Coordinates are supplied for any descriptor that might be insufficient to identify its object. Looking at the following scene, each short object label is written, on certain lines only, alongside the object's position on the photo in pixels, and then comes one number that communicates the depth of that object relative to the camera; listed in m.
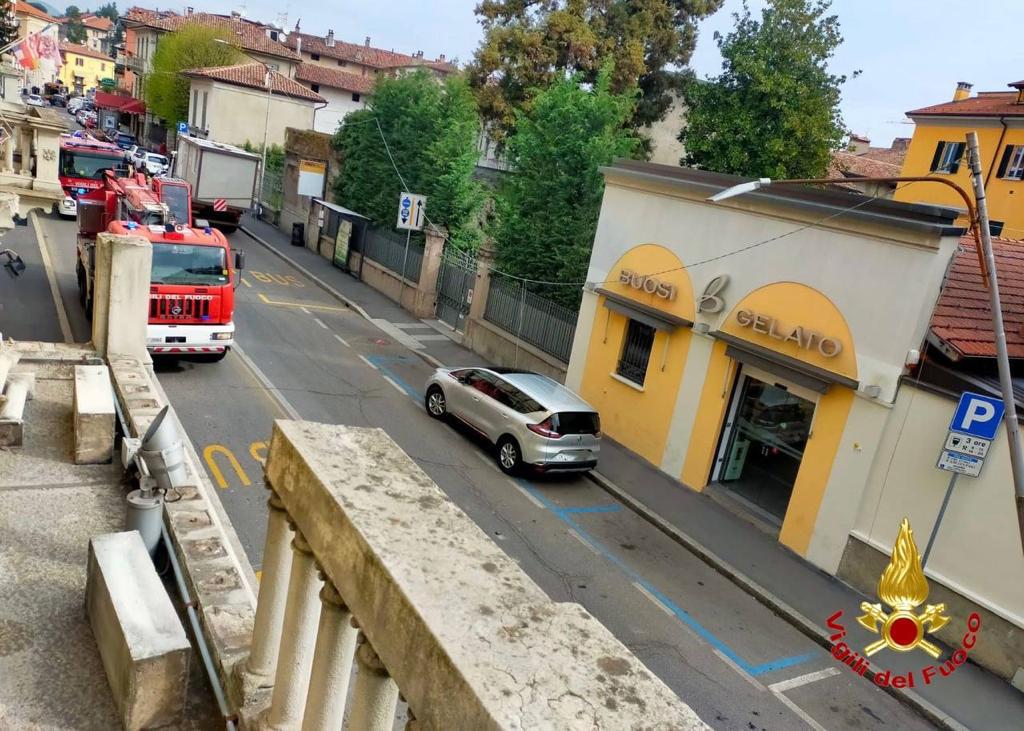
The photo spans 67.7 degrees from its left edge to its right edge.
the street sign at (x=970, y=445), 10.39
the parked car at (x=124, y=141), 52.91
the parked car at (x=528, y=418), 13.76
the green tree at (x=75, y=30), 165.50
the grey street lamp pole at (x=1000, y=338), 7.30
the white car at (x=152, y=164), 39.12
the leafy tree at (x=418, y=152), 28.36
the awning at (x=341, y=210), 30.69
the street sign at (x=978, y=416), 9.90
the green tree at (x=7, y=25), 40.66
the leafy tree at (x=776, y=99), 27.45
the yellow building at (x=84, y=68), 131.38
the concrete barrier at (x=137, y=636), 4.00
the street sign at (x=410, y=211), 26.53
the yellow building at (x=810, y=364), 11.16
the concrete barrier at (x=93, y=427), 6.93
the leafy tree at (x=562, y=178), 20.08
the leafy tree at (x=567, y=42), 34.56
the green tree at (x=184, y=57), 56.12
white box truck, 31.06
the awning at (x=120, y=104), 66.44
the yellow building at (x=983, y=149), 32.62
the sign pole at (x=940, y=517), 10.52
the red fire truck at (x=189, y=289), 15.26
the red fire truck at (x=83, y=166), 28.83
